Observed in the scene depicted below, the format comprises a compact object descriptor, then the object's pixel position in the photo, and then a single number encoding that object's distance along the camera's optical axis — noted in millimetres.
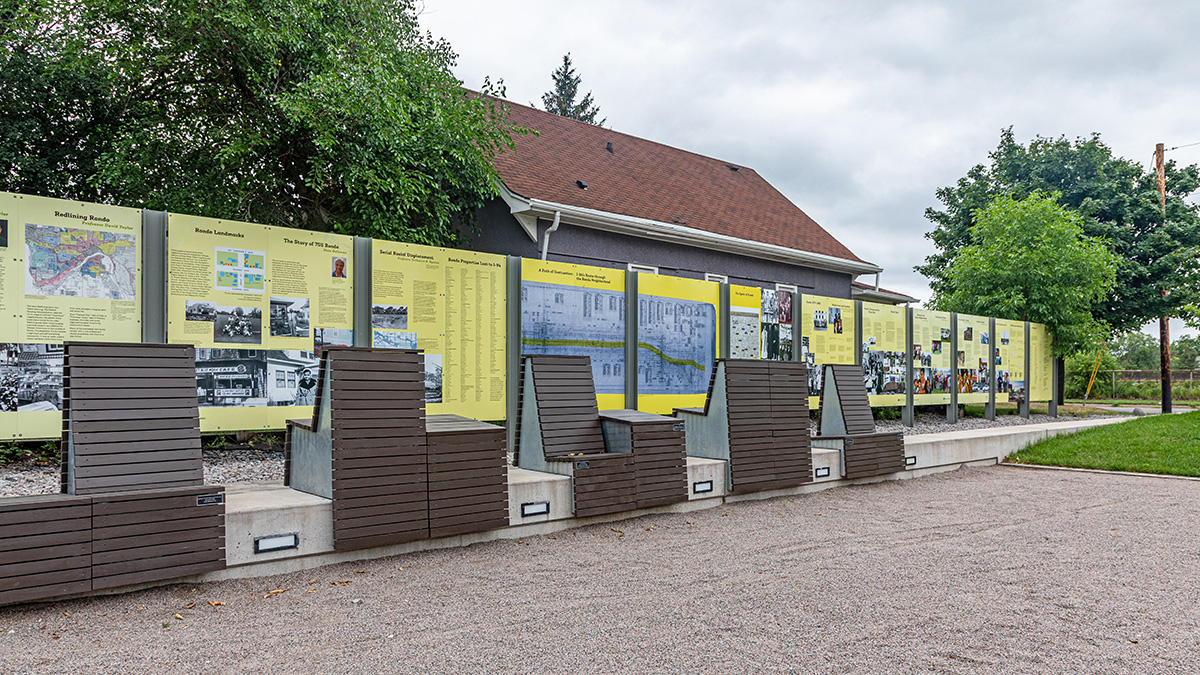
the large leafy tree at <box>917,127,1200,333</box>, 23609
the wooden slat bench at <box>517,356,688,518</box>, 6344
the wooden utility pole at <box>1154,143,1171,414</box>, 21656
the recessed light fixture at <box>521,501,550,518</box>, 5883
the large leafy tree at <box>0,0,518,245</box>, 9156
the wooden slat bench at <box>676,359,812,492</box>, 7438
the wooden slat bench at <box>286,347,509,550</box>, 4961
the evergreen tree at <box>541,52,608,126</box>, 44125
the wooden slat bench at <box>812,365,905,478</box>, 8727
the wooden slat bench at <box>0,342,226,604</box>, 3805
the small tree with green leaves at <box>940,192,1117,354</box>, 18156
